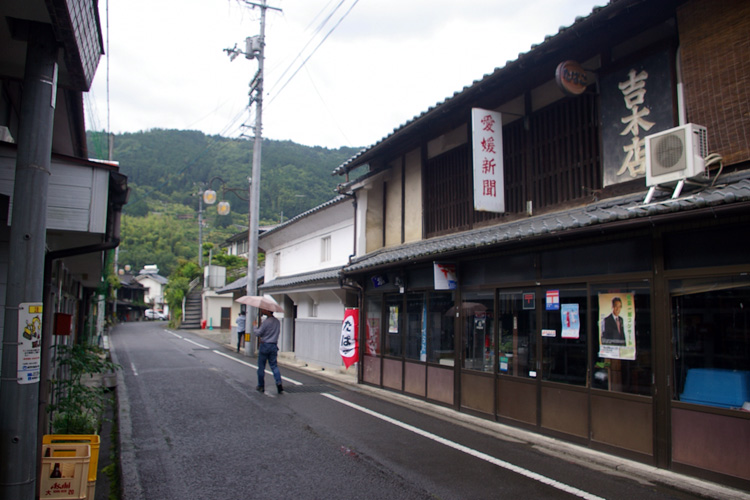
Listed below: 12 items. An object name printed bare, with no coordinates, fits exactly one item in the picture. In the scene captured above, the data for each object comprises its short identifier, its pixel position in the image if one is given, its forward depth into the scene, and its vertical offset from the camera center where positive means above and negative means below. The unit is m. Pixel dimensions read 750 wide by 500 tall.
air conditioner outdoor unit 6.29 +1.94
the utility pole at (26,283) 4.05 +0.12
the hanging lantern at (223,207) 29.88 +5.50
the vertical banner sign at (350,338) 14.93 -1.06
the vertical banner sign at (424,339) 11.92 -0.85
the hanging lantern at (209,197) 29.23 +6.02
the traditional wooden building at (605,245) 6.27 +0.94
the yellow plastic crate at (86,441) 5.03 -1.43
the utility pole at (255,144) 22.56 +7.08
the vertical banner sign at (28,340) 4.08 -0.34
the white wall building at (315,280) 17.91 +0.80
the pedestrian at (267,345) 12.62 -1.11
